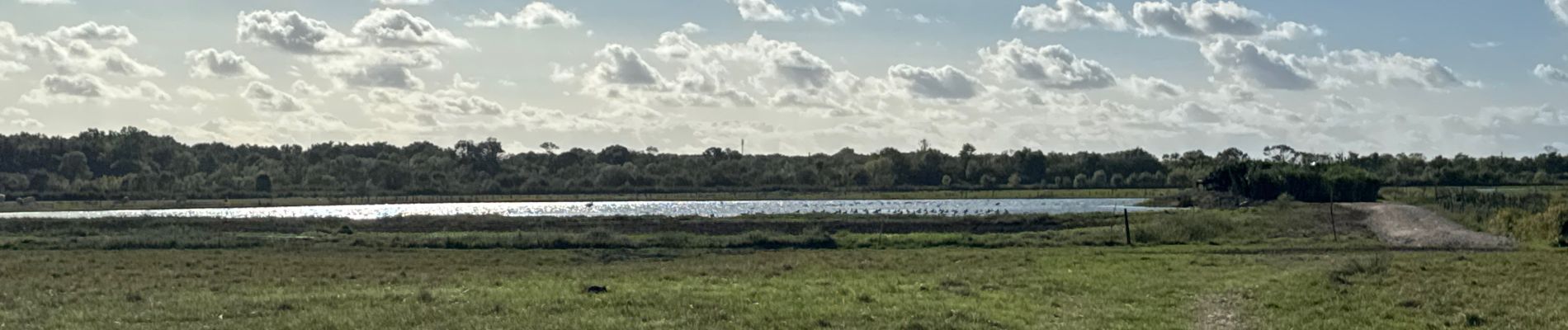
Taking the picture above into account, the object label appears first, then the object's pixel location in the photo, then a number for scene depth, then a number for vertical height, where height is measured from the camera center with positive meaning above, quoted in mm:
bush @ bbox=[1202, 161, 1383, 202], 88500 +2180
